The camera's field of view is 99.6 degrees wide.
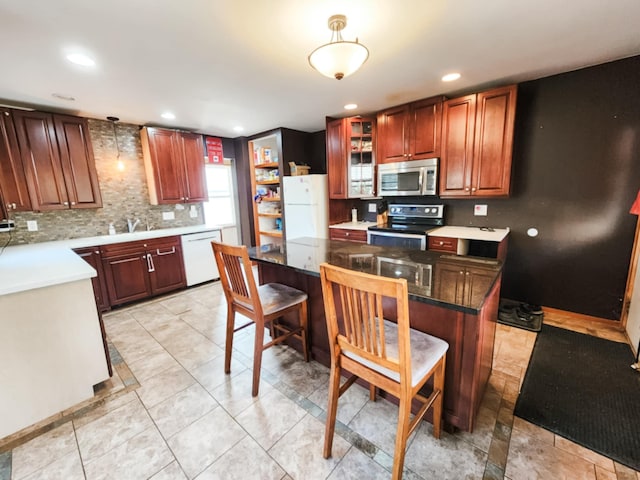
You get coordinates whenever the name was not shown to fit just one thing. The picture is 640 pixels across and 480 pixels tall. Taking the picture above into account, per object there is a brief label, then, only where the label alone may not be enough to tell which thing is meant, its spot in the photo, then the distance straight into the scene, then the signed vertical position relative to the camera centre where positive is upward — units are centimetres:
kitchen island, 130 -49
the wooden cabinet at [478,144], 267 +47
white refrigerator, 393 -14
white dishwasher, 387 -84
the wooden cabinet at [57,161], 287 +48
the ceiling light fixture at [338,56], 150 +78
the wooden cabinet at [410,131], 307 +72
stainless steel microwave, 314 +16
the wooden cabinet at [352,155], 366 +53
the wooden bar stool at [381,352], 106 -74
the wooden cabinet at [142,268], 323 -86
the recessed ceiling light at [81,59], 193 +104
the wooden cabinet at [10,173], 273 +33
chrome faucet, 374 -33
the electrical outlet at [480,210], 314 -24
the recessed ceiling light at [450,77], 248 +105
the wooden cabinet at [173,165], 372 +49
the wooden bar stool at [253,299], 171 -73
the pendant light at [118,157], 358 +59
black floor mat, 145 -134
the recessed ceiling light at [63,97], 261 +104
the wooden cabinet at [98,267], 300 -74
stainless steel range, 309 -44
